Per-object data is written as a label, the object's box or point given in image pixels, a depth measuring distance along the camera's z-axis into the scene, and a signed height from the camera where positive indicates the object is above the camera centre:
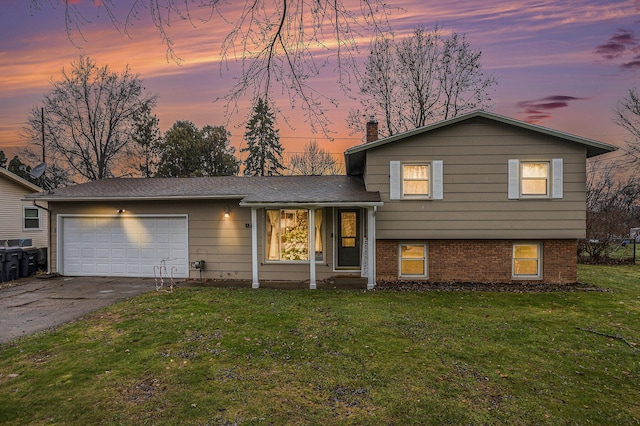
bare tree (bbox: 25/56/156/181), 23.05 +6.37
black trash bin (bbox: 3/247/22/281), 10.88 -1.74
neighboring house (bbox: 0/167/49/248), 15.84 -0.28
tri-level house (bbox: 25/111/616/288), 9.68 -0.19
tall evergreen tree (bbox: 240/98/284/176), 28.12 +4.36
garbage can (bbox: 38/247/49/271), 12.31 -1.84
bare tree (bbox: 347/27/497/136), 19.38 +7.36
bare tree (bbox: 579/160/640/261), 15.85 +0.18
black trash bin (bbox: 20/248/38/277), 11.45 -1.81
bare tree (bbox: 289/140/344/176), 26.62 +3.79
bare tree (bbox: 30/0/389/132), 2.59 +1.48
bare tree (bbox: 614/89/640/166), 22.14 +5.99
